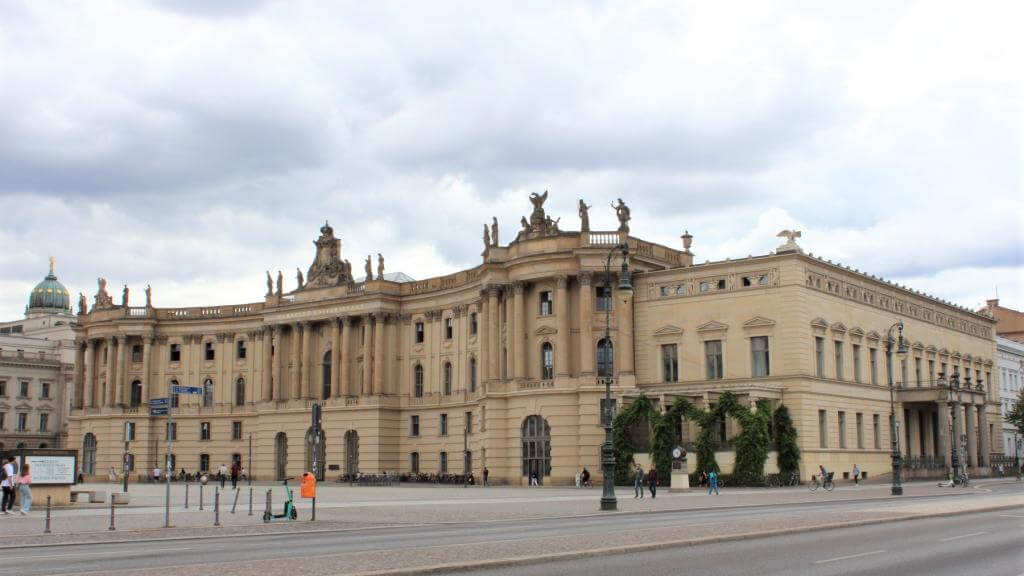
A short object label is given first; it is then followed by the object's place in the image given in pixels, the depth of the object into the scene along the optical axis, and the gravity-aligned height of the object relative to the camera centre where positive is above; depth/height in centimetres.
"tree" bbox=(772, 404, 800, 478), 6806 -119
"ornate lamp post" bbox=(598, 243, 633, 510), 4016 -109
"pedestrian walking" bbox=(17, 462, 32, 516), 3871 -193
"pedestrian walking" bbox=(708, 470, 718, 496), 5643 -271
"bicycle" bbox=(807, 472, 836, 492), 6194 -329
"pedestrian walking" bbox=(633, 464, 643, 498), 5444 -283
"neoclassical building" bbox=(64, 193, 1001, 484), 7300 +532
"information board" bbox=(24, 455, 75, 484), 4234 -141
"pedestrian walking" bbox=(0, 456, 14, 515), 3966 -184
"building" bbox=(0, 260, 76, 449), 12938 +536
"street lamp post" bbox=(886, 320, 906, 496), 5243 -198
